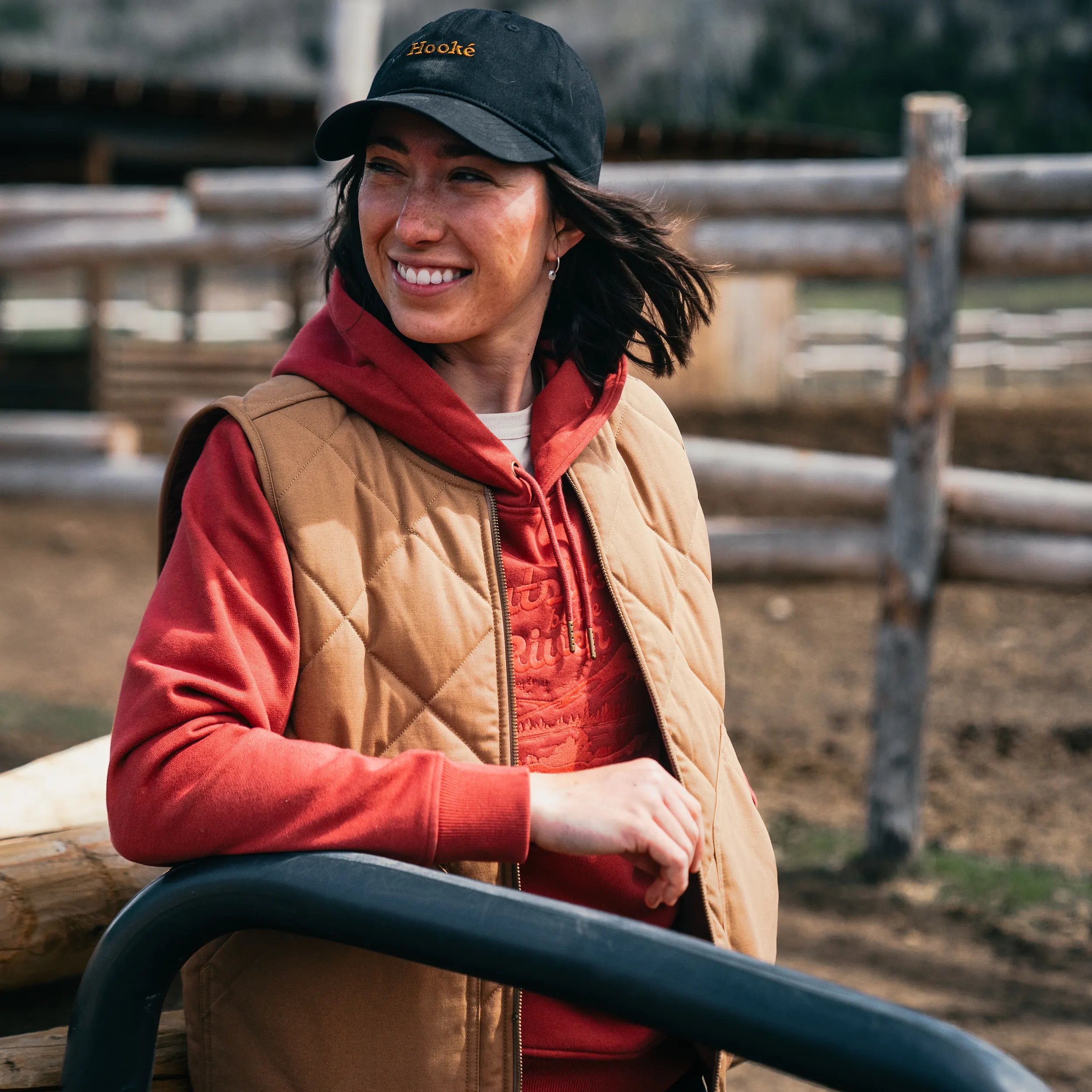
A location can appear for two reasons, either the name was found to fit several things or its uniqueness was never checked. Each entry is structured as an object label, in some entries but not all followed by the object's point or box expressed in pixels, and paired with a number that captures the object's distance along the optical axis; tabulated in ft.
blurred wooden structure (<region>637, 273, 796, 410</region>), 50.93
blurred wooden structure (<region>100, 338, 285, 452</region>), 49.47
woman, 7.34
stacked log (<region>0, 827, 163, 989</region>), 8.25
